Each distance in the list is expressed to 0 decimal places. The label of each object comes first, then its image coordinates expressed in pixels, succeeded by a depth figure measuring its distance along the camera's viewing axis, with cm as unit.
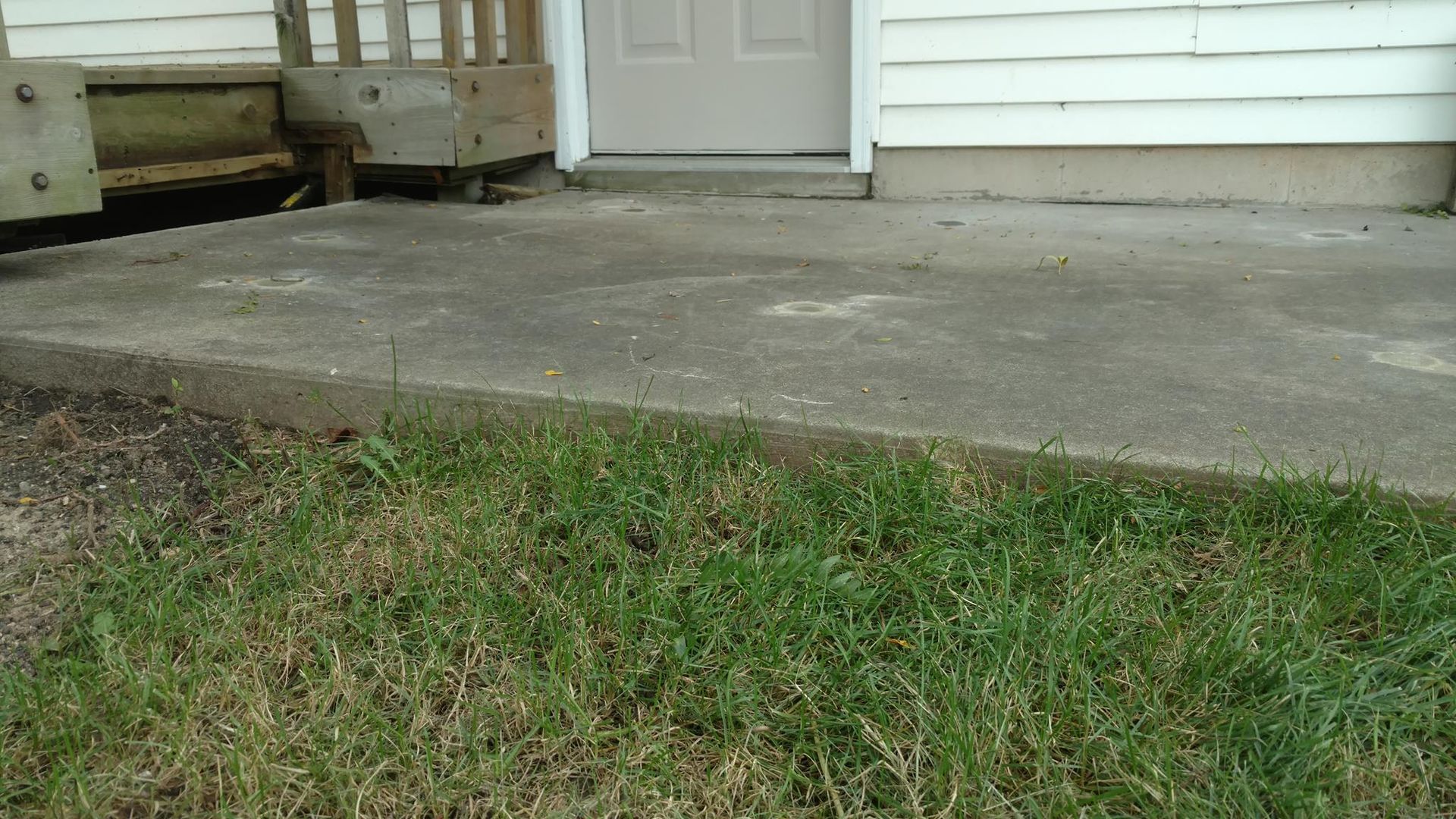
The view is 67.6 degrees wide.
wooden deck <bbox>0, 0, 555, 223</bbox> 401
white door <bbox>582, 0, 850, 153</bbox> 482
